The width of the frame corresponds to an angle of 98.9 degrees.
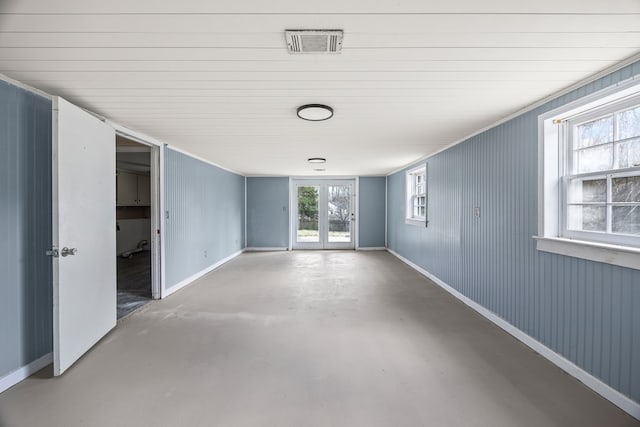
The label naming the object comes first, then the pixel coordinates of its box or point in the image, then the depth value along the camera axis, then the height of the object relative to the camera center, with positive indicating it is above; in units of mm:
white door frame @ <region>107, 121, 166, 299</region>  3592 -145
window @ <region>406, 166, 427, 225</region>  5184 +299
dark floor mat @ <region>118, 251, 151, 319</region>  3383 -1167
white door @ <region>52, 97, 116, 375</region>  1958 -183
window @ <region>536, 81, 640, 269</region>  1720 +237
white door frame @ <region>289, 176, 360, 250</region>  7637 +346
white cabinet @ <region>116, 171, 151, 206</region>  6403 +512
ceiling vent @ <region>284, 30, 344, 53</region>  1372 +890
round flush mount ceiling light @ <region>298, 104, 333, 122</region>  2346 +876
